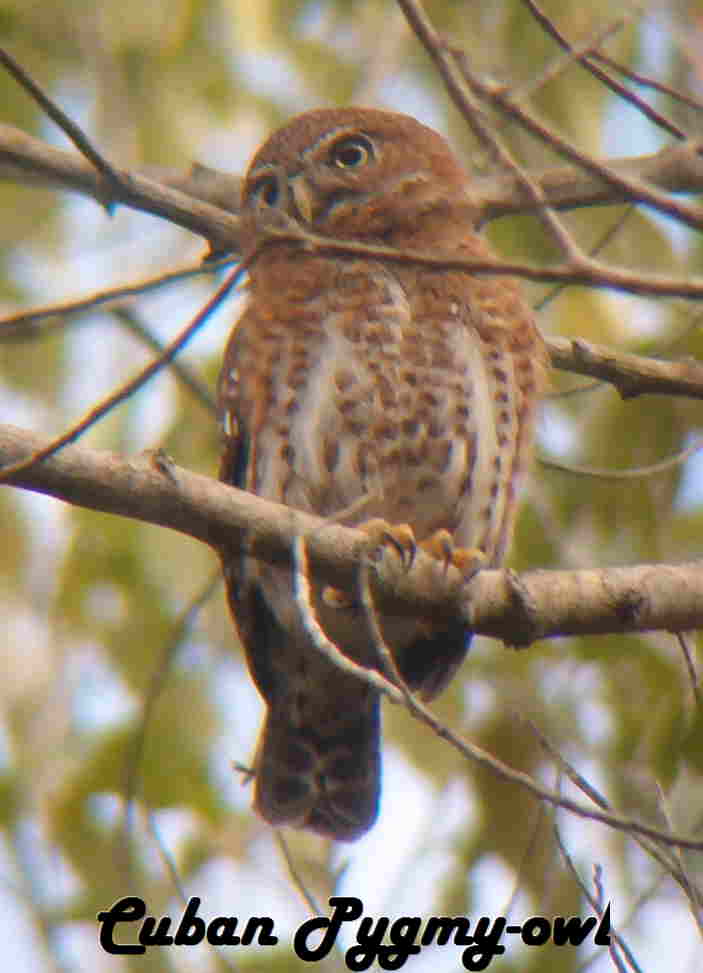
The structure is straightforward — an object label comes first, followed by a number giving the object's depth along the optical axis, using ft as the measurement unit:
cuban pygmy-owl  26.30
